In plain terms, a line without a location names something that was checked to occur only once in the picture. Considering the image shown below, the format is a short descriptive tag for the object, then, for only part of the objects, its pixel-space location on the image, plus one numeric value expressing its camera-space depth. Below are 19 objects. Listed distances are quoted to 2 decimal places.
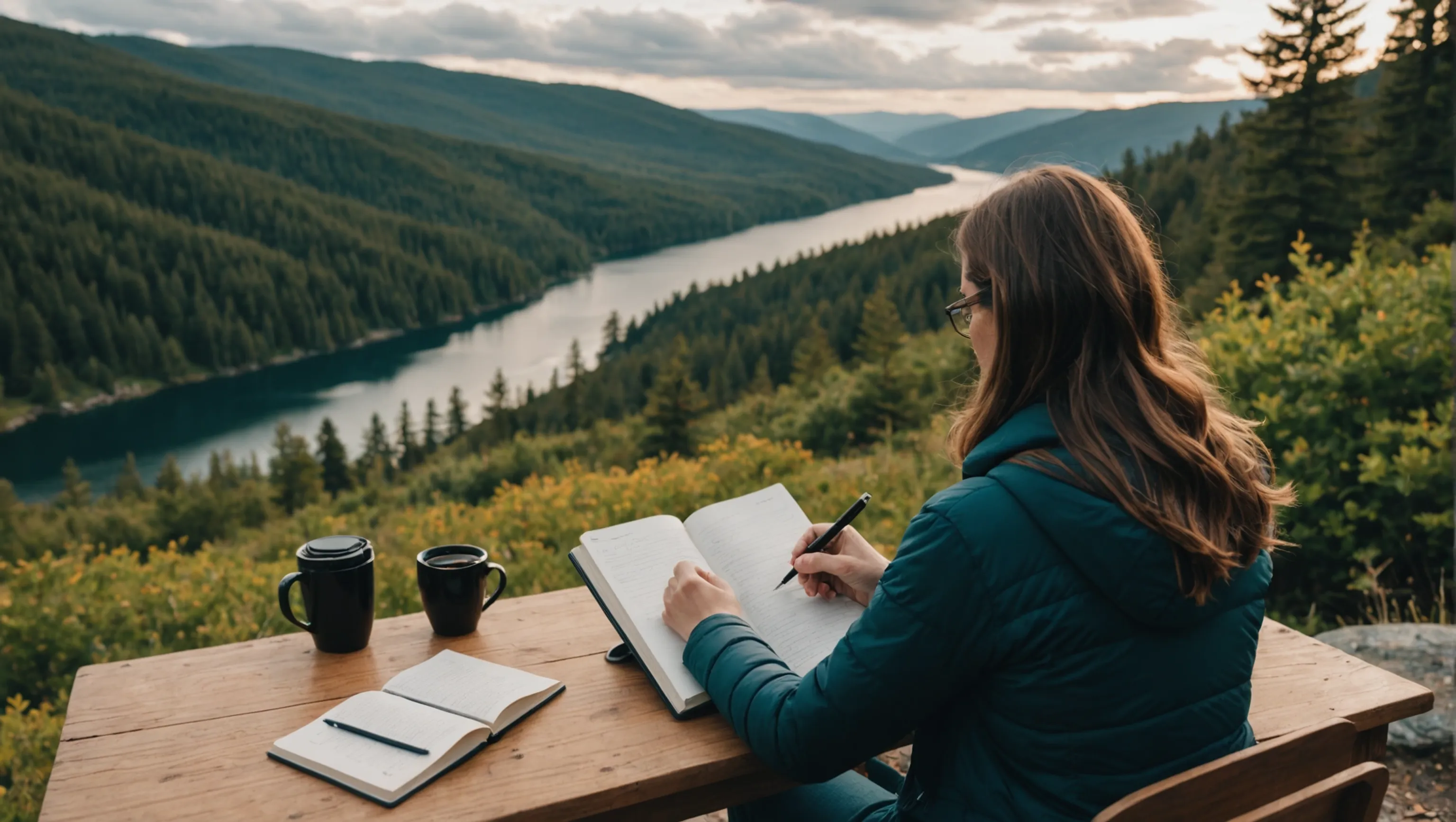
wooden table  1.39
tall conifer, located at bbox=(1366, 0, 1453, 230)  16.61
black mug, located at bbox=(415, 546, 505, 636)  1.89
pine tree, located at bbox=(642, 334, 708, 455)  20.19
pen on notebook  1.47
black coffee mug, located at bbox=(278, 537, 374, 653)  1.79
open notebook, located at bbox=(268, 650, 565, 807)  1.42
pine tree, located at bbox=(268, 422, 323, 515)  42.25
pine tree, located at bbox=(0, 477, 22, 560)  35.88
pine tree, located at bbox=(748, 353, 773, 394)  42.47
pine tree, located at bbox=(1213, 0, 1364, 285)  17.69
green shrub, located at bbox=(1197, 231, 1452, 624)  3.97
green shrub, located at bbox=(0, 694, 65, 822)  3.62
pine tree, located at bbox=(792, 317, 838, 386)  33.66
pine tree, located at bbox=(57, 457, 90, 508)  44.28
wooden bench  1.11
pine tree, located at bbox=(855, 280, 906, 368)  26.50
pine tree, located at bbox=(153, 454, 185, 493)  44.78
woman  1.24
